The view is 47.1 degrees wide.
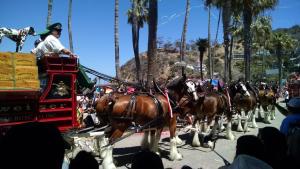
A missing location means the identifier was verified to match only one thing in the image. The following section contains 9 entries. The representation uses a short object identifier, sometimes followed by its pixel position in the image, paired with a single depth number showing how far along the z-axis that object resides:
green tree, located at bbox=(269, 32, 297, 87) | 51.19
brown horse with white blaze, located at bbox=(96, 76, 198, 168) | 7.96
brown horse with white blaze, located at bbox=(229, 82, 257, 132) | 14.19
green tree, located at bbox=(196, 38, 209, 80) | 27.05
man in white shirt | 6.86
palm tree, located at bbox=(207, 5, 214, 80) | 29.60
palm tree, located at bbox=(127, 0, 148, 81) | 28.42
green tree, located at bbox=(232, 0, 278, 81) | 22.20
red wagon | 5.91
